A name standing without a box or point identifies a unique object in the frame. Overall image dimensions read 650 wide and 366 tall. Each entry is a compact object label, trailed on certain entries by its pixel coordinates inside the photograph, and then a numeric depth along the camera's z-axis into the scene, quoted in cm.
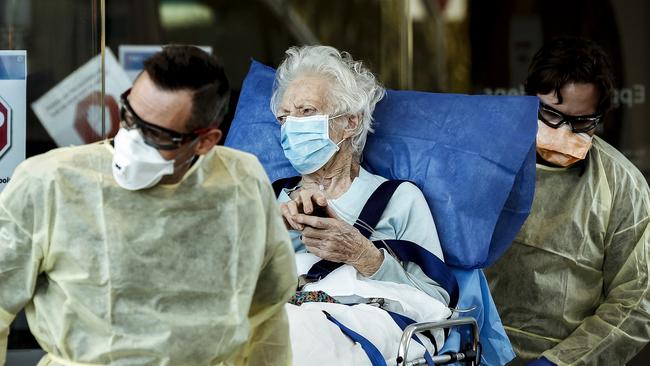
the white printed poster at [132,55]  968
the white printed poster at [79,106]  690
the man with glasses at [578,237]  721
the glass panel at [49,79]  656
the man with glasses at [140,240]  447
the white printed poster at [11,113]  648
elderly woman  615
